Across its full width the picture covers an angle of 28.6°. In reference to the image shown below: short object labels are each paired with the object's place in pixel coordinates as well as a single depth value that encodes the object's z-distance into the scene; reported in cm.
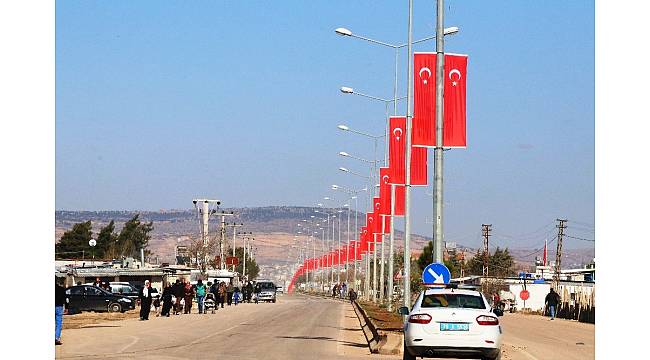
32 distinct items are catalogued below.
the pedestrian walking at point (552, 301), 6962
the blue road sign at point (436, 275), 3153
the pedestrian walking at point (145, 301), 5309
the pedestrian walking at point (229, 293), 8725
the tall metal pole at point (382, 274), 7221
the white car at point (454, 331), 2377
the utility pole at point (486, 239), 12081
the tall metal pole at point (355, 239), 9083
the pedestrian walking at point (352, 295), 10144
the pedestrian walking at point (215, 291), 6954
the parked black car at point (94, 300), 6184
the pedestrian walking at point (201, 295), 6184
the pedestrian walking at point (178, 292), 6000
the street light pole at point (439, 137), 3228
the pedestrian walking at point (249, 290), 10555
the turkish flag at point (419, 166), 4269
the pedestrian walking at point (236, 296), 8881
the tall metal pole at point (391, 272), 5939
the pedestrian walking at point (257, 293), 10431
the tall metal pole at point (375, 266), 8602
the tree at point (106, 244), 17225
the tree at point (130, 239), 18362
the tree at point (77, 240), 16288
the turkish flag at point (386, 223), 6500
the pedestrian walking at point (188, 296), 6172
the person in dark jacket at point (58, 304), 3069
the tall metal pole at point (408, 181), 4431
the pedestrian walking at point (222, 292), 7538
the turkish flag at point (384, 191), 5378
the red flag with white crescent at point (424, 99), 3238
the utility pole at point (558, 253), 9091
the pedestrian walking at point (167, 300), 5775
